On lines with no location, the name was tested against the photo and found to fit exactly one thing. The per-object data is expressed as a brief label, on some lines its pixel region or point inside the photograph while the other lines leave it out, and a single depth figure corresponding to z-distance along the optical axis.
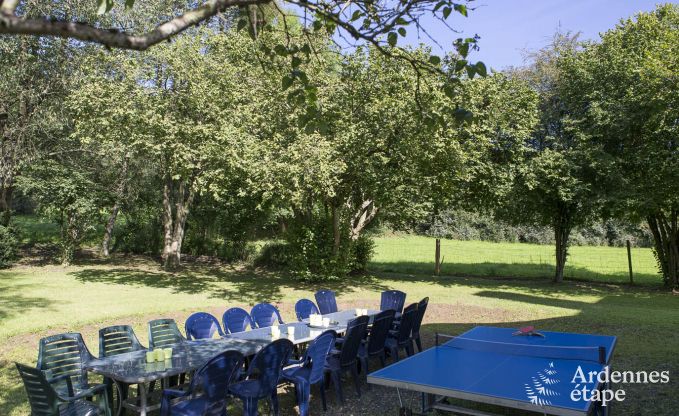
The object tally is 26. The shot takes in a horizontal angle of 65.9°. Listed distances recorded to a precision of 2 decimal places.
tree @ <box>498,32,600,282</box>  18.77
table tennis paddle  8.59
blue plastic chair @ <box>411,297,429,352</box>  9.36
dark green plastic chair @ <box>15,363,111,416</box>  4.86
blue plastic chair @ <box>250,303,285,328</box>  9.25
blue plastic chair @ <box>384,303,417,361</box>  8.73
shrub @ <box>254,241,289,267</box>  25.08
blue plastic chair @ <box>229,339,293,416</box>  5.93
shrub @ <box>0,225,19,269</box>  22.11
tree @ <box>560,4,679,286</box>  16.48
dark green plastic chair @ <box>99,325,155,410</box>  6.76
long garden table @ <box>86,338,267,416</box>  5.44
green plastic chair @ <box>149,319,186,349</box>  7.33
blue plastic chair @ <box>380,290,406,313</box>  11.70
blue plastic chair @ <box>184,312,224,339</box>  8.09
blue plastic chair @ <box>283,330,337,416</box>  6.37
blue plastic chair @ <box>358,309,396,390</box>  7.91
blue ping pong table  5.10
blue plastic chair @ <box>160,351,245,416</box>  5.25
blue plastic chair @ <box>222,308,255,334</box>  8.71
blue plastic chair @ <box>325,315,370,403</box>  7.19
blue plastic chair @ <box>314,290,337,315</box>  11.17
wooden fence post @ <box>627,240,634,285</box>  20.94
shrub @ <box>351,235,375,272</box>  22.91
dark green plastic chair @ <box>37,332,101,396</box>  6.04
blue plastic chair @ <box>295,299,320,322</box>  9.99
